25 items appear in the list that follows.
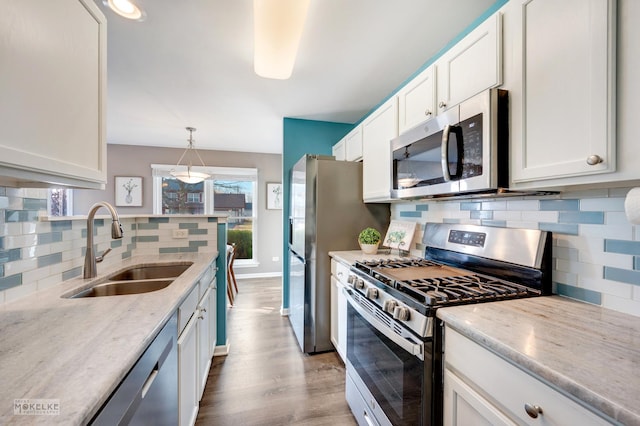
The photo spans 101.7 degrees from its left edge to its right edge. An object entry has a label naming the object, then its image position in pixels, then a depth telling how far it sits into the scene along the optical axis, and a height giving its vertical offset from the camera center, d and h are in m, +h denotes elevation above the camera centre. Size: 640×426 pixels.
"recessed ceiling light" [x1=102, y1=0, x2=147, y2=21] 1.32 +1.06
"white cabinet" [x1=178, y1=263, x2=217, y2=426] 1.22 -0.77
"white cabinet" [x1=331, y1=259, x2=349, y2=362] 1.94 -0.76
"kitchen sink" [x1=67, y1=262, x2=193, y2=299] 1.37 -0.42
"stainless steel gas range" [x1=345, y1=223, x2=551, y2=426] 1.01 -0.41
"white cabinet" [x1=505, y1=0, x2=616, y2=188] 0.78 +0.42
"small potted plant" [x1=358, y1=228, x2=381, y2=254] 2.20 -0.25
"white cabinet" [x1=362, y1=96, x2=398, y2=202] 1.94 +0.50
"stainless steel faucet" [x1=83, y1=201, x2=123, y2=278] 1.37 -0.17
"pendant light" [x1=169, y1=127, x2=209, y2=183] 3.69 +0.51
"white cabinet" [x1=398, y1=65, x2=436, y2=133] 1.50 +0.69
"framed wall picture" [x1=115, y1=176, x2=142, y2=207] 4.57 +0.35
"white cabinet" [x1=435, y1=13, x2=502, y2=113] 1.12 +0.70
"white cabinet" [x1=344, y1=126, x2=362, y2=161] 2.47 +0.67
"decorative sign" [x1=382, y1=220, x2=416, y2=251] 2.11 -0.20
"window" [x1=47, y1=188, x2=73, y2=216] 4.36 +0.14
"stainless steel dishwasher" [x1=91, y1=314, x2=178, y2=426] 0.62 -0.54
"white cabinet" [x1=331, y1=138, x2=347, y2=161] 2.87 +0.72
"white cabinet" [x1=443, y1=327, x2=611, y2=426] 0.62 -0.51
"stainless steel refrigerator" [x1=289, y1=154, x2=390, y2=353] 2.28 -0.12
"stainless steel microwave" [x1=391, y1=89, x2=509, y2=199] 1.09 +0.30
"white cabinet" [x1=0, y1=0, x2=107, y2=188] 0.67 +0.37
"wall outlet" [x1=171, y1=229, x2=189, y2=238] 2.21 -0.19
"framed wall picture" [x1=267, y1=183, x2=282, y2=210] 5.04 +0.29
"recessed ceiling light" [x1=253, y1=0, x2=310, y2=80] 1.23 +0.97
